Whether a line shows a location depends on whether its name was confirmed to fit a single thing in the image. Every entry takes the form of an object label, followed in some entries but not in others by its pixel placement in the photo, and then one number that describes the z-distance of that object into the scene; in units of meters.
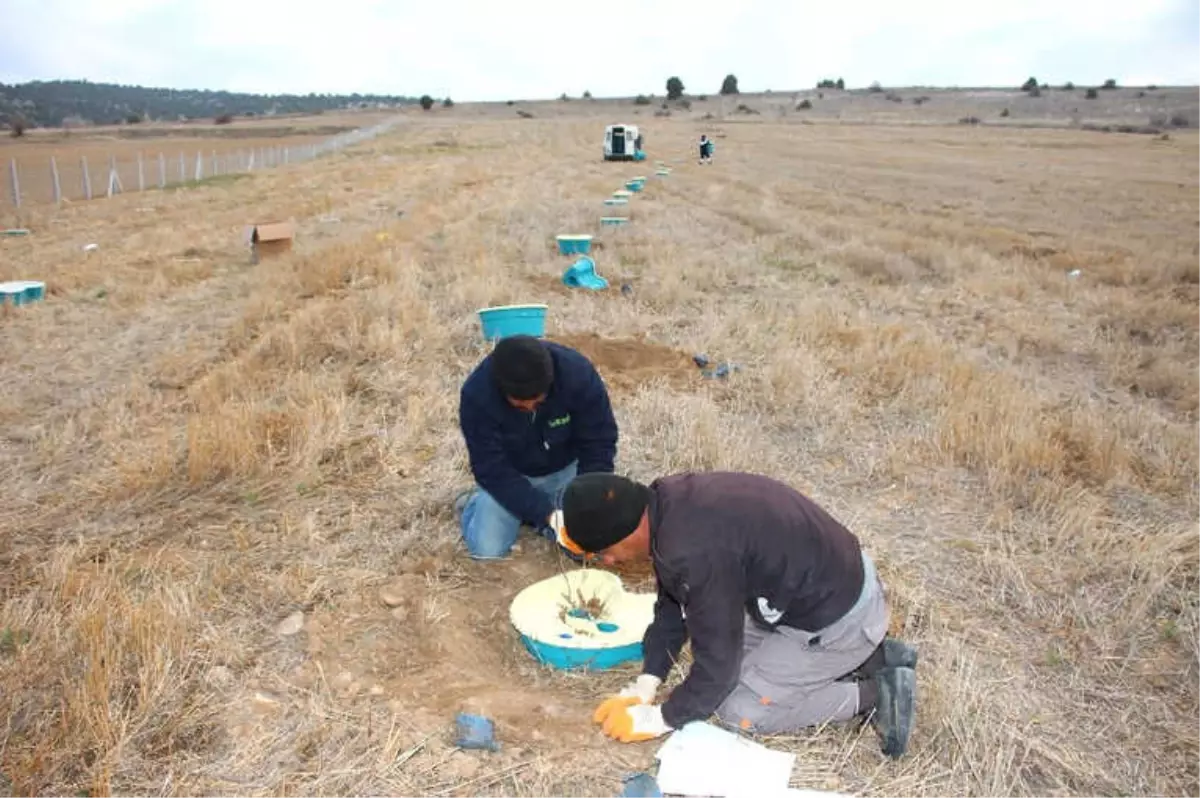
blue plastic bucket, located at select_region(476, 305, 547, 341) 6.35
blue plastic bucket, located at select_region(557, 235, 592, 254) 10.76
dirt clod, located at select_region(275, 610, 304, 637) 3.41
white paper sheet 2.67
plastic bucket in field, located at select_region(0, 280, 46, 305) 8.69
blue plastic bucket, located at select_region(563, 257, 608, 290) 9.10
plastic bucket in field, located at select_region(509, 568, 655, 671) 3.30
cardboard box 11.05
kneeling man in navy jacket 3.92
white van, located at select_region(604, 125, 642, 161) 29.25
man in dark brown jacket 2.48
